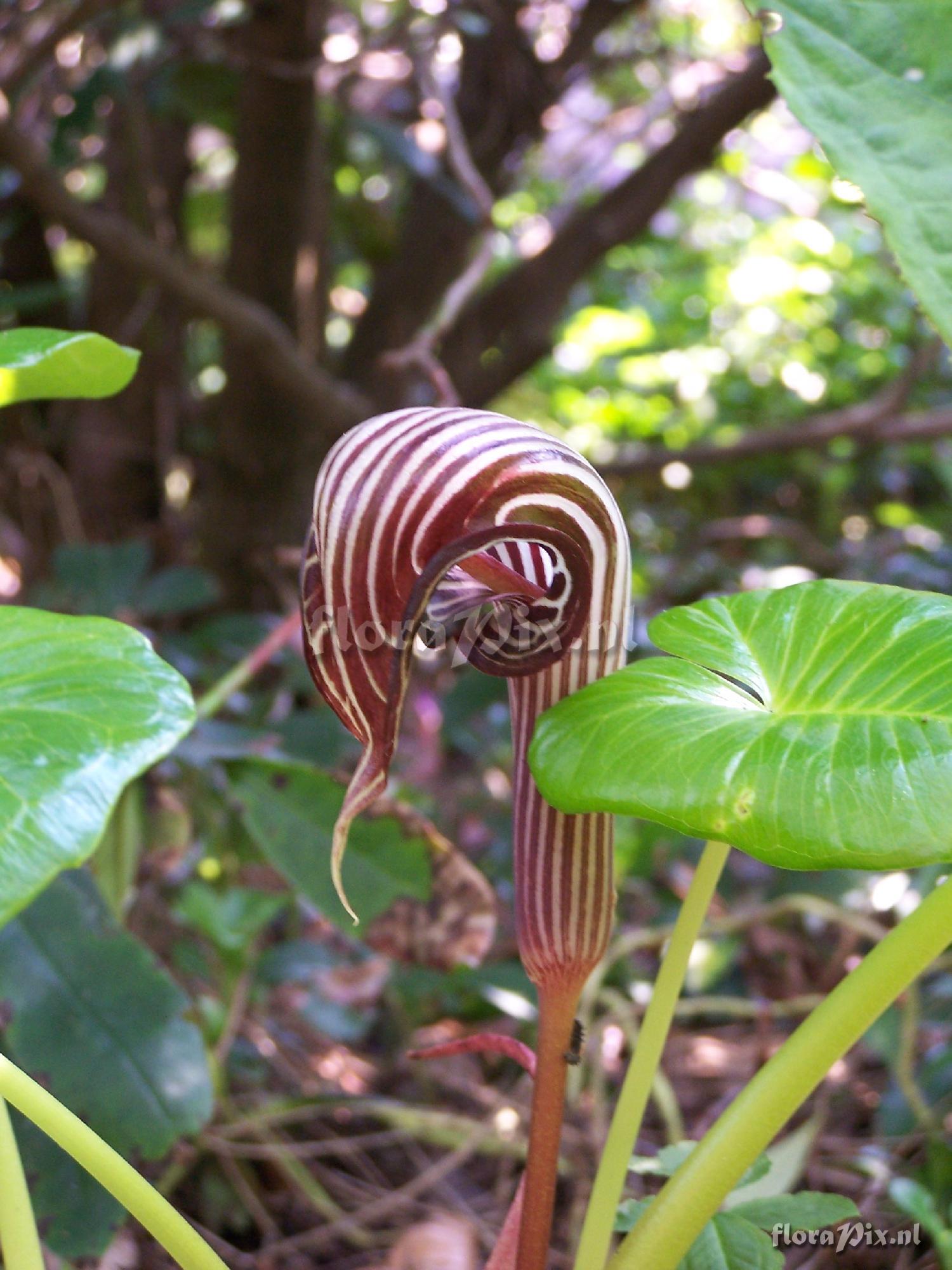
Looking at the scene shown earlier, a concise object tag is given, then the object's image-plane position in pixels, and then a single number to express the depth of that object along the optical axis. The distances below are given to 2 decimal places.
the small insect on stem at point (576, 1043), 0.45
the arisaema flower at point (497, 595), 0.36
